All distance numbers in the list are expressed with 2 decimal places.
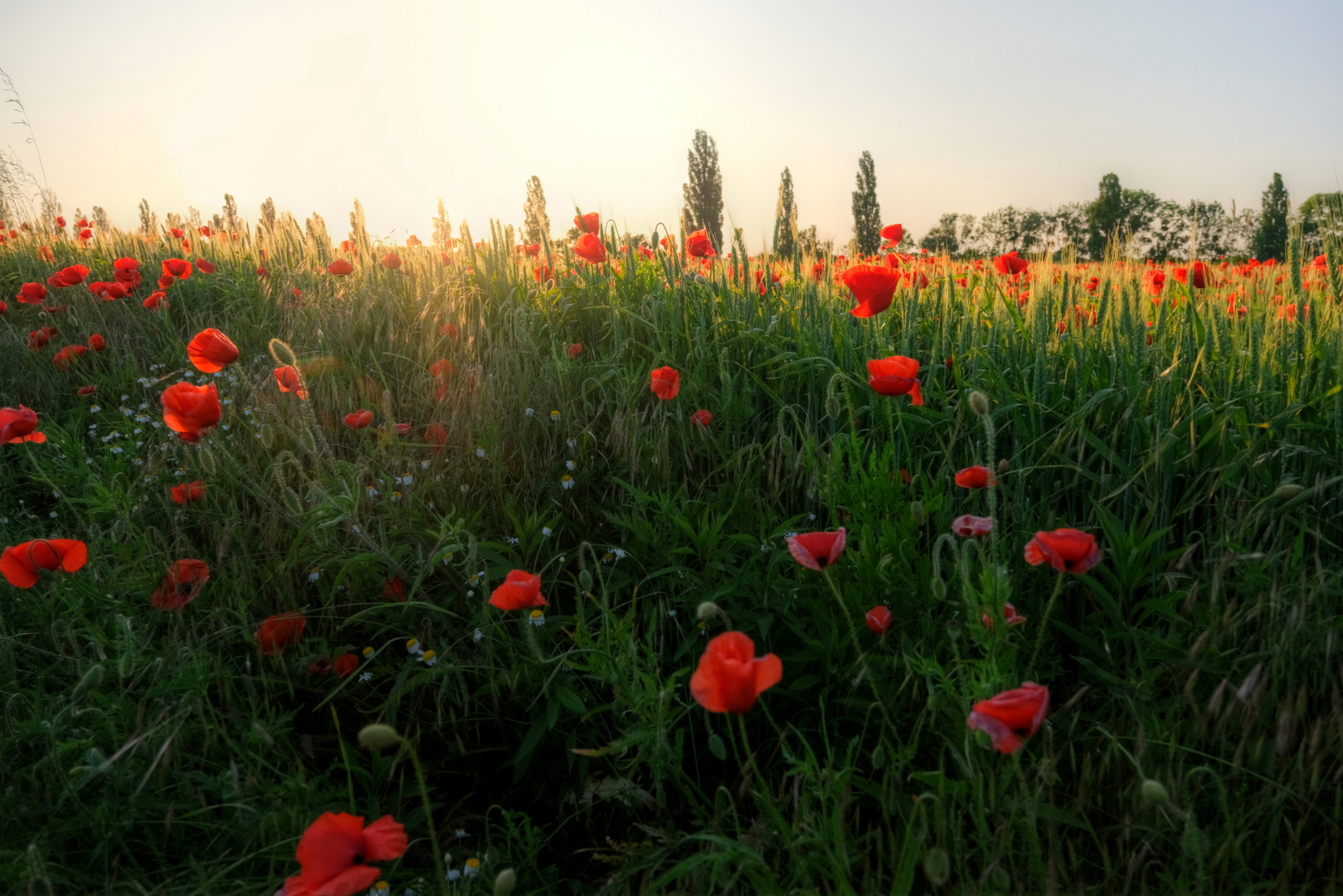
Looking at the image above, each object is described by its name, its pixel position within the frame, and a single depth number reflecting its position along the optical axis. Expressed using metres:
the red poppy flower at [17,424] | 1.95
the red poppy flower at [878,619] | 1.45
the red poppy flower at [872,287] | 1.97
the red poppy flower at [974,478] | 1.46
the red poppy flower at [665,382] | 2.12
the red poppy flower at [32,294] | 3.56
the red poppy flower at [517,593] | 1.40
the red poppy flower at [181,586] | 1.76
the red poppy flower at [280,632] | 1.73
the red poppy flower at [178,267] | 3.64
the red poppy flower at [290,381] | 2.02
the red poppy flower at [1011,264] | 3.02
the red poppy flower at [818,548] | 1.29
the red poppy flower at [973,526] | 1.35
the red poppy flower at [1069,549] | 1.23
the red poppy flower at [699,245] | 3.14
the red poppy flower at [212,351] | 2.04
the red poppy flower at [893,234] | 3.47
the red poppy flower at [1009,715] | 1.01
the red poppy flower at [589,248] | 2.89
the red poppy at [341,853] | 0.98
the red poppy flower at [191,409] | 1.80
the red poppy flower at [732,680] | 1.02
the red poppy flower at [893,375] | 1.68
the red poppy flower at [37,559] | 1.64
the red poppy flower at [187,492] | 2.04
